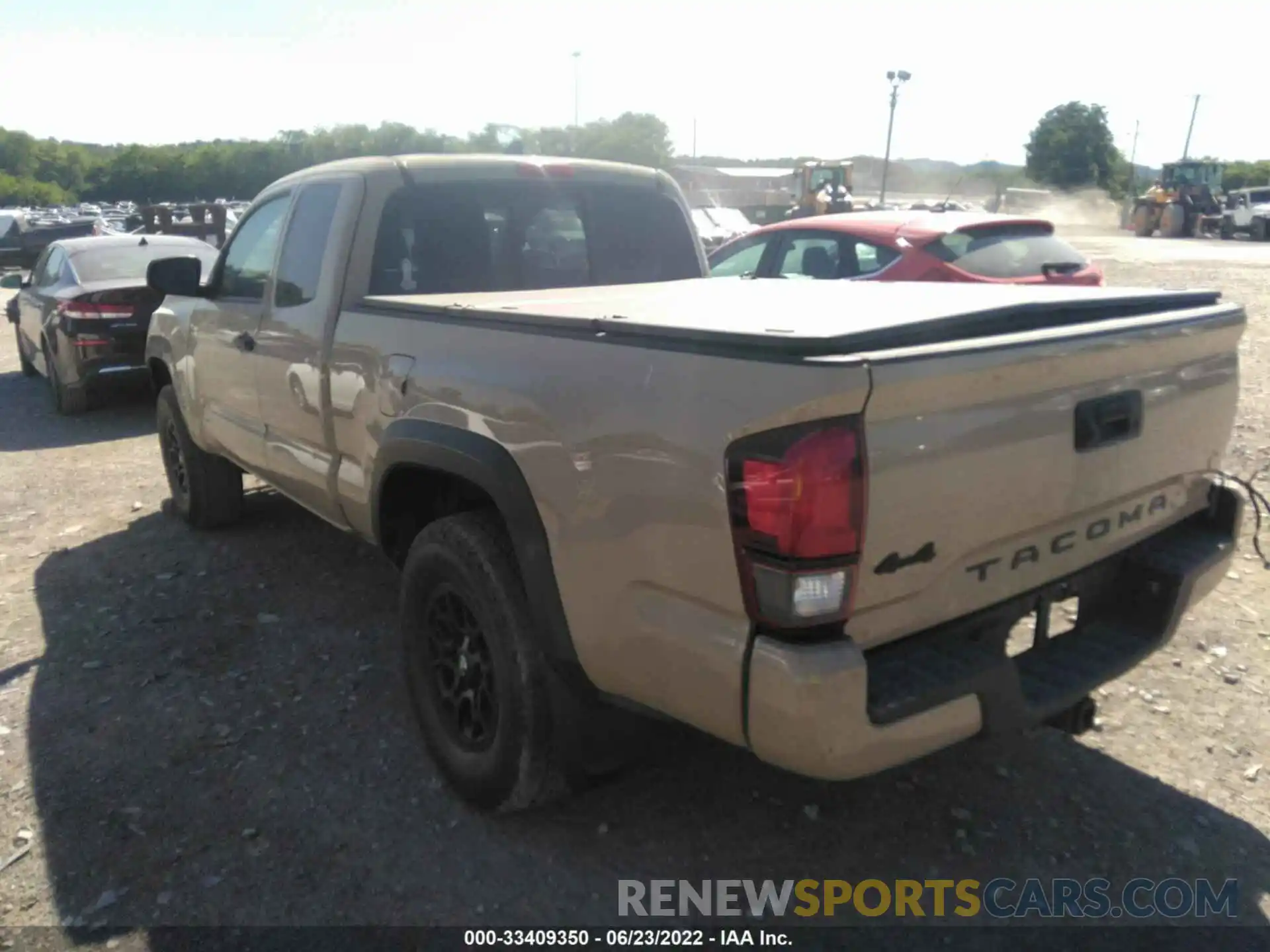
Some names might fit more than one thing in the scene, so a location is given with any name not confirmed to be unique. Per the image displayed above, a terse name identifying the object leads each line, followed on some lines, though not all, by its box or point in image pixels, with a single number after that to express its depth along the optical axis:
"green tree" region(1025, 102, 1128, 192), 78.88
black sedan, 8.66
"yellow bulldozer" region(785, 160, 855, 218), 26.33
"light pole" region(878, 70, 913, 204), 40.06
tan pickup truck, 2.05
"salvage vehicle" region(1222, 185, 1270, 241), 35.25
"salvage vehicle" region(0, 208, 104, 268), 23.58
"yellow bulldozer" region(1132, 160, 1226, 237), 39.34
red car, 7.26
